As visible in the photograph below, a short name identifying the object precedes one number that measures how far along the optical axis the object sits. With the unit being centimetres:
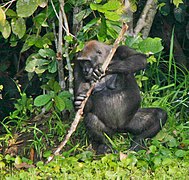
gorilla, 1402
